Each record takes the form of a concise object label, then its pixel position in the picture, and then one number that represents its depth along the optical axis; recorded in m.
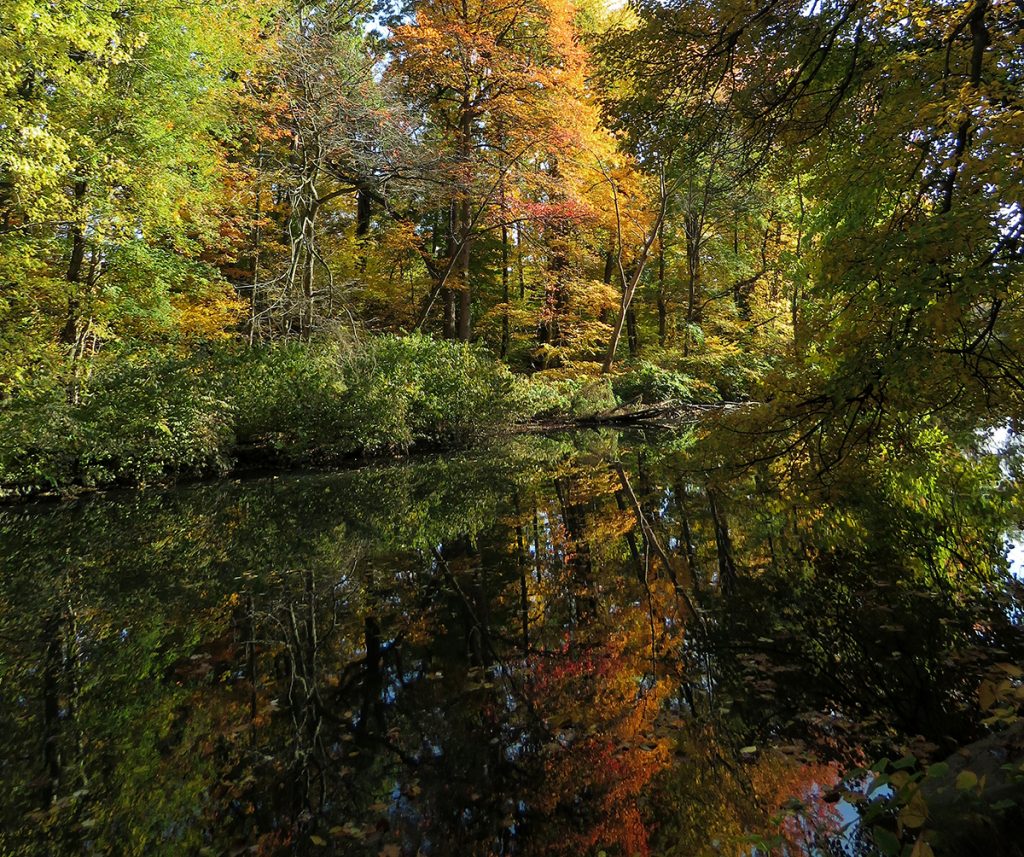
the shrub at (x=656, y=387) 20.91
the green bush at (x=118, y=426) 10.38
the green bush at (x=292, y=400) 12.81
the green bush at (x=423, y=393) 13.45
